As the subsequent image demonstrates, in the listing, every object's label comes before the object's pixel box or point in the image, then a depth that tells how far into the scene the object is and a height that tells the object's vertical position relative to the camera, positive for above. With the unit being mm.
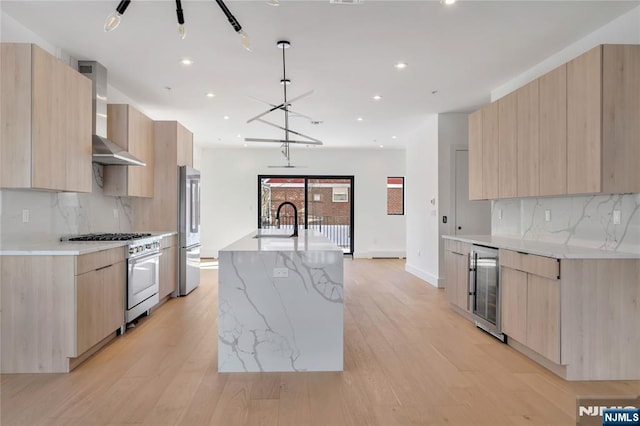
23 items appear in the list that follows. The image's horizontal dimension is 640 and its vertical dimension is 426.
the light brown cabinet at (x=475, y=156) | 4586 +726
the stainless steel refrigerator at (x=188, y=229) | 5500 -241
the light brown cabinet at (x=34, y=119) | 2914 +733
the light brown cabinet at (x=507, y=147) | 3834 +707
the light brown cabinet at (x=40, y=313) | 2859 -766
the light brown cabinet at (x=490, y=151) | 4203 +719
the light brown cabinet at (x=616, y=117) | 2750 +712
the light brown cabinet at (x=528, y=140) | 3490 +707
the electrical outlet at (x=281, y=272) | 2938 -451
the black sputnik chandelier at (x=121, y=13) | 1846 +989
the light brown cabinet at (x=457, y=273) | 4285 -689
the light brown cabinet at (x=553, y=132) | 3133 +707
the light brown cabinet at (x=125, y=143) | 4523 +839
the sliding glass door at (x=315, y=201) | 9594 +318
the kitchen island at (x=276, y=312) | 2928 -759
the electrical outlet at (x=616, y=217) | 3064 -11
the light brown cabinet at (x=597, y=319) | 2760 -746
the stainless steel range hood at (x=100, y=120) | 3889 +991
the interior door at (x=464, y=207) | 6246 +126
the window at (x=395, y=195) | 9781 +489
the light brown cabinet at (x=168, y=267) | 4930 -731
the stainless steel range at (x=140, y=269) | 3869 -622
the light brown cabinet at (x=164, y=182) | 5426 +433
